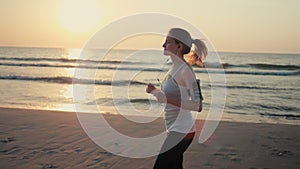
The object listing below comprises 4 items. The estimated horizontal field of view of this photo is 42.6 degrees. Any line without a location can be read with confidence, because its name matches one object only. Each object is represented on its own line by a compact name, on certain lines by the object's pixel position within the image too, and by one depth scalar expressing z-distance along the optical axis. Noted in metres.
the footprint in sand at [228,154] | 6.16
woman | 3.12
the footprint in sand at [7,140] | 6.82
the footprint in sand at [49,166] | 5.41
